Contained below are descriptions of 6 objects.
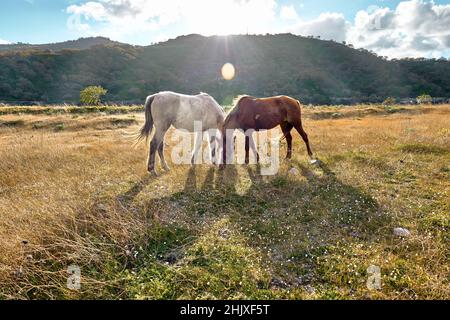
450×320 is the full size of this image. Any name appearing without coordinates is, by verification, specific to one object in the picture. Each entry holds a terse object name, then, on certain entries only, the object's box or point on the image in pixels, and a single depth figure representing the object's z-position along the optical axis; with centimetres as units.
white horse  954
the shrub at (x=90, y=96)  5322
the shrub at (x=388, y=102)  5415
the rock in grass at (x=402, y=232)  535
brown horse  1020
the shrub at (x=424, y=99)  6042
